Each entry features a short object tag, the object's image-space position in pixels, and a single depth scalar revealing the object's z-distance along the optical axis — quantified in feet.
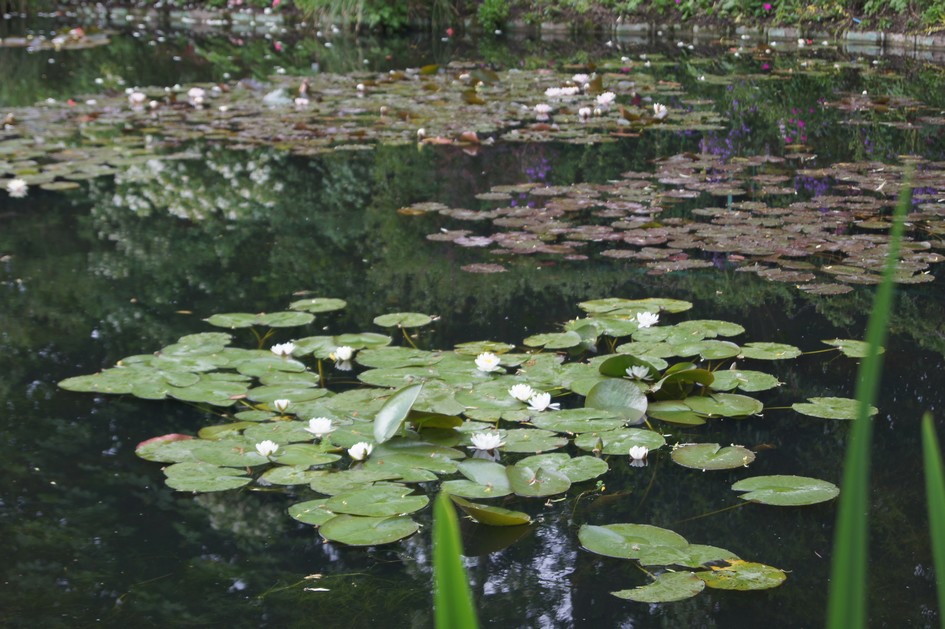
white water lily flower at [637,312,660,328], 28.88
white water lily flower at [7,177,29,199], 38.94
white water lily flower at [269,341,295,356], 28.65
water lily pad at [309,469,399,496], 25.96
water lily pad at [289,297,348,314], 30.57
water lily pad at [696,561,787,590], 24.63
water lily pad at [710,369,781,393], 27.60
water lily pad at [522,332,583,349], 28.79
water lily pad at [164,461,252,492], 26.19
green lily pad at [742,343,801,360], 28.34
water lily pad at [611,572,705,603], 24.42
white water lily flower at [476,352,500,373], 27.79
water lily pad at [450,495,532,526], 25.29
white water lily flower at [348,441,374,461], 26.27
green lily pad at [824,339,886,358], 28.41
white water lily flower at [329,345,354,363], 28.34
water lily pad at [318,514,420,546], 25.25
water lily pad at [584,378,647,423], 27.06
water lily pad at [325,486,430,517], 25.57
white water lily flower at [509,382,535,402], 27.20
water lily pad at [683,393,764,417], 27.14
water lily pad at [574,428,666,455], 26.52
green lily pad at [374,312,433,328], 29.81
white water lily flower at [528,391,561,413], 26.99
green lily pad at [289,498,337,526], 25.60
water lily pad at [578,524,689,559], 25.05
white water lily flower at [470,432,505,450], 26.11
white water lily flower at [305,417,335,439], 26.45
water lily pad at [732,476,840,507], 25.71
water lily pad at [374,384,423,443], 26.37
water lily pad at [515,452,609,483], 26.09
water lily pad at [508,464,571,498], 25.85
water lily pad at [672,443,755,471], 26.26
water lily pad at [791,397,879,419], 27.07
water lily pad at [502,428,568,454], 26.52
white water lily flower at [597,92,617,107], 53.24
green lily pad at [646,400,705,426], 27.11
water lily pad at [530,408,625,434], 26.90
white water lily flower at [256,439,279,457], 26.34
